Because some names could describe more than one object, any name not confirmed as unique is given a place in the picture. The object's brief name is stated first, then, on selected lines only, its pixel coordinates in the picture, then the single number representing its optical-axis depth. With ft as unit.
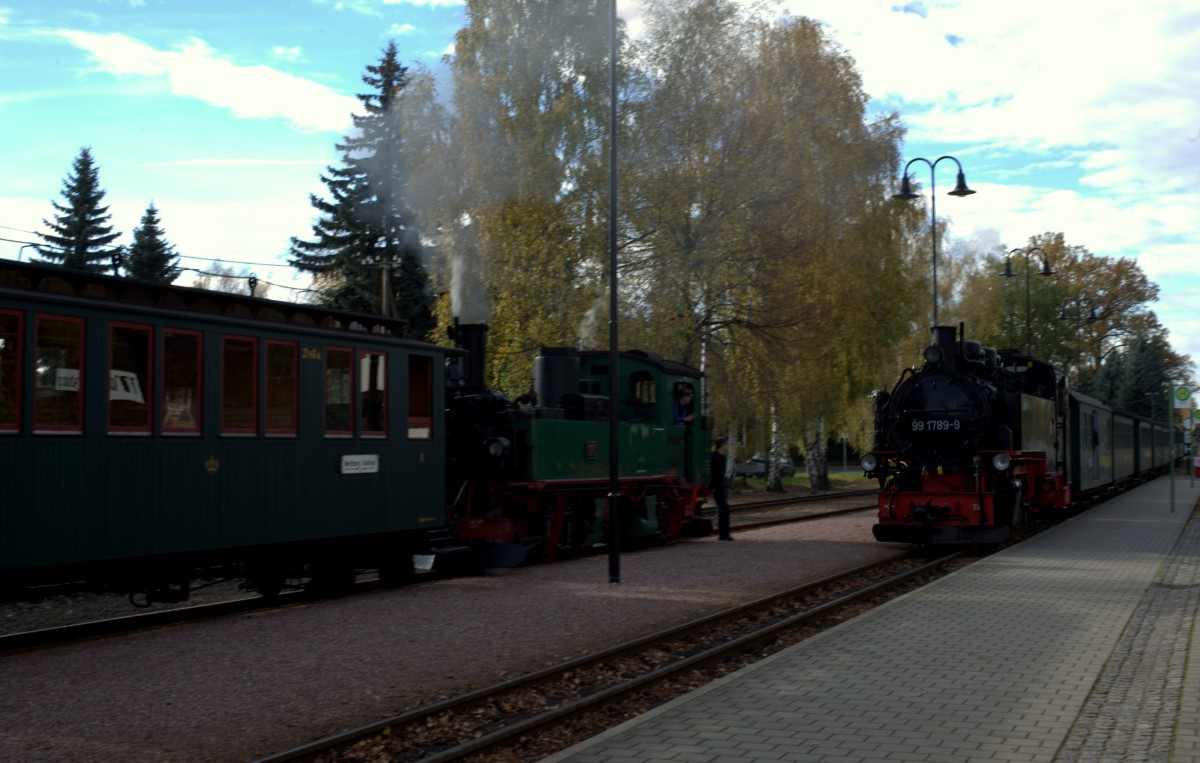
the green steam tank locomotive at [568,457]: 48.03
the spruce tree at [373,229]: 109.60
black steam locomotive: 53.78
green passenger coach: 28.19
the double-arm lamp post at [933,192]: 83.66
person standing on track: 60.54
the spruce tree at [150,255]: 125.18
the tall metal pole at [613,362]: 43.32
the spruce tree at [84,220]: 137.59
